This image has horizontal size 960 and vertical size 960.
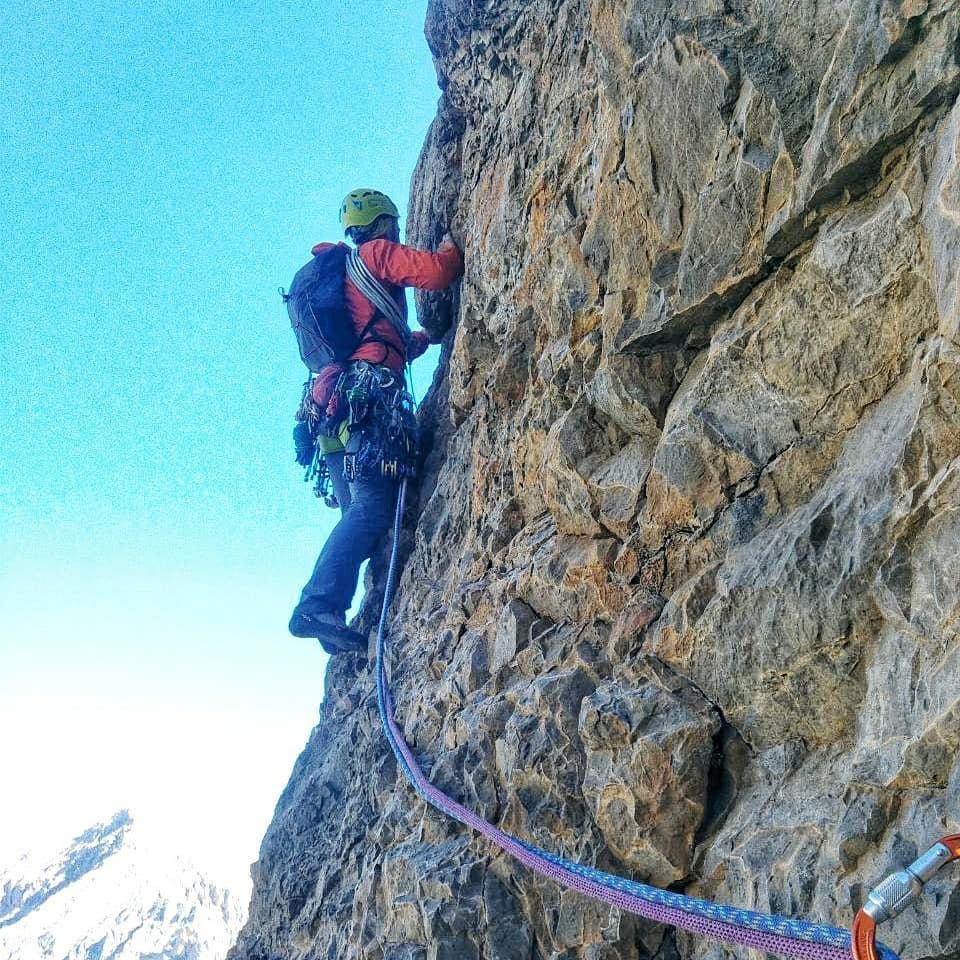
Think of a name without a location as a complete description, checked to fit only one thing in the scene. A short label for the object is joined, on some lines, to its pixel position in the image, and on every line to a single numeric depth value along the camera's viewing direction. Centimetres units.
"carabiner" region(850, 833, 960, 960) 178
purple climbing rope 204
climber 613
